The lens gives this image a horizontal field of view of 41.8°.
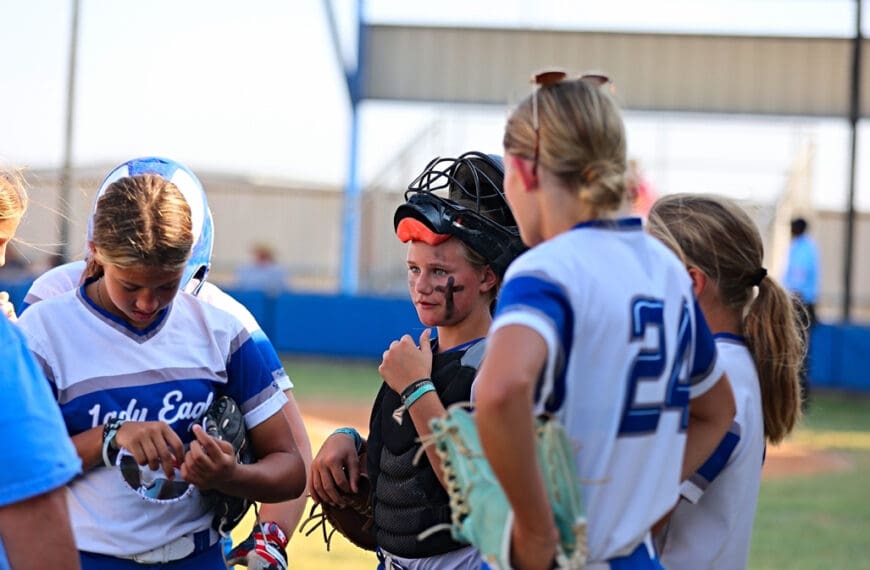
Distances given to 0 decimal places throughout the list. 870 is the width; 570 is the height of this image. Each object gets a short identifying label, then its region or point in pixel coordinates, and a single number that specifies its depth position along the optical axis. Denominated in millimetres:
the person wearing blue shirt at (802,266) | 14664
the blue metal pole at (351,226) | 19812
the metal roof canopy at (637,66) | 18719
